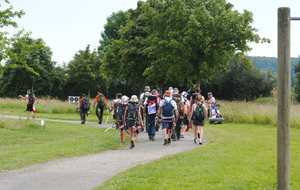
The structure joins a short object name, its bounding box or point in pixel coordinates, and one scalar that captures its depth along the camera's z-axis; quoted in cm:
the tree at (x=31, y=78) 7176
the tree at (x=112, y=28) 8169
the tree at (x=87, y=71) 6631
